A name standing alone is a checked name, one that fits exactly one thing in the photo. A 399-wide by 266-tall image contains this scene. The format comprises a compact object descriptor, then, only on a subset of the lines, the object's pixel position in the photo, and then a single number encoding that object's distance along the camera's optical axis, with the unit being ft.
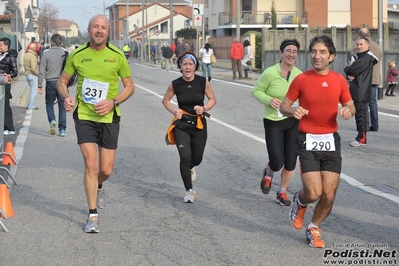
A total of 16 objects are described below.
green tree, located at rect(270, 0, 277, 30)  182.19
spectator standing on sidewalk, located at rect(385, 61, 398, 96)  76.33
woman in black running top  28.76
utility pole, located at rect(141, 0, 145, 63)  230.19
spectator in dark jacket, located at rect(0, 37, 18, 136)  49.08
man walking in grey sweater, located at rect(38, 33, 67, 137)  49.06
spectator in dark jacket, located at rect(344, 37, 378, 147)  43.52
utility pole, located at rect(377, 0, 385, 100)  71.41
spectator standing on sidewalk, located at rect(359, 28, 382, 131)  48.05
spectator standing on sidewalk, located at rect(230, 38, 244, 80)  112.88
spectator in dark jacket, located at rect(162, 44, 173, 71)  151.56
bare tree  351.56
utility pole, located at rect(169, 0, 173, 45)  193.39
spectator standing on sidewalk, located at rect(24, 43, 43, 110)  63.26
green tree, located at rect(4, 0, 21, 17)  193.64
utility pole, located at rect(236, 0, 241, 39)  125.47
